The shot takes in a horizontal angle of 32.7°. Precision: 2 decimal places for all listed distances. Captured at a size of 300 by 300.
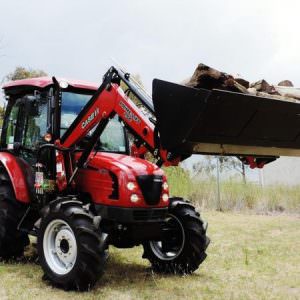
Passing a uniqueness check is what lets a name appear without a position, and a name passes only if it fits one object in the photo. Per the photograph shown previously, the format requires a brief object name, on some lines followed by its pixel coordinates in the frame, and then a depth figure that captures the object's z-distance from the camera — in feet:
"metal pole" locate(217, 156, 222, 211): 44.00
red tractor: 15.85
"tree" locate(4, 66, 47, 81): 71.82
